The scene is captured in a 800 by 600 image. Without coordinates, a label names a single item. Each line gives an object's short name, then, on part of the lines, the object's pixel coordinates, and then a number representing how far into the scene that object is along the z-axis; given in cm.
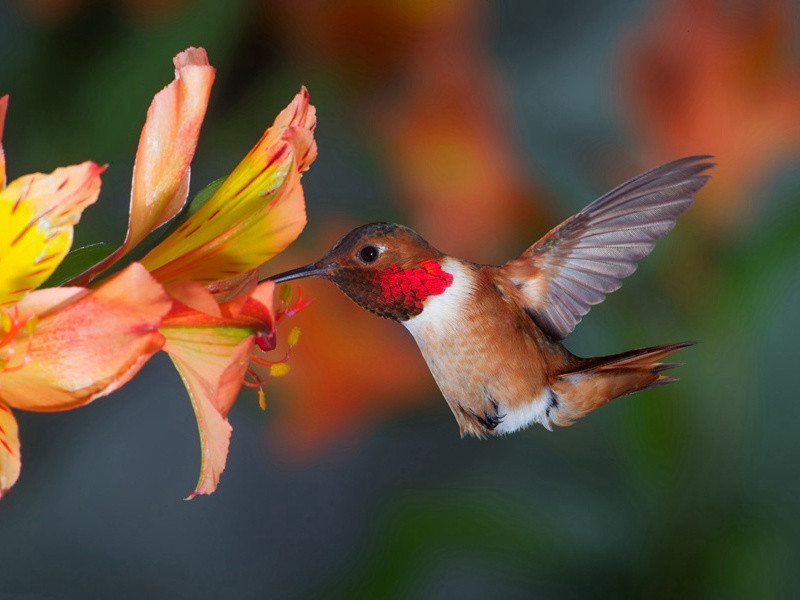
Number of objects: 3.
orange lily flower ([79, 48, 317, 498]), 188
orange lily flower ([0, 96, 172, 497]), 186
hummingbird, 194
